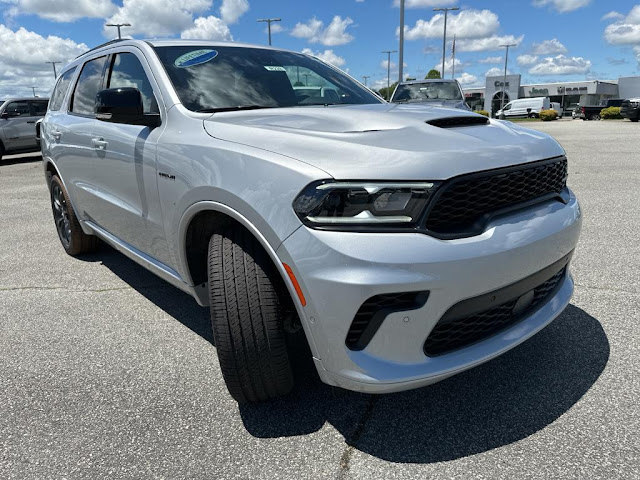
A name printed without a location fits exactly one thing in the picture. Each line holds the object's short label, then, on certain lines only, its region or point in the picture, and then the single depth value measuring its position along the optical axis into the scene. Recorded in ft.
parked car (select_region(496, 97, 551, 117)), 144.97
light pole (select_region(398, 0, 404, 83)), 58.15
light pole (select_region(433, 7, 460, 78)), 105.40
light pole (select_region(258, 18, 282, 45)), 117.61
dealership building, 235.81
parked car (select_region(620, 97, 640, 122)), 88.07
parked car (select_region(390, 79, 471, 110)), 38.21
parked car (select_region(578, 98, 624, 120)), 127.54
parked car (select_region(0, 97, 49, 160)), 45.39
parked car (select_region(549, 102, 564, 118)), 164.39
